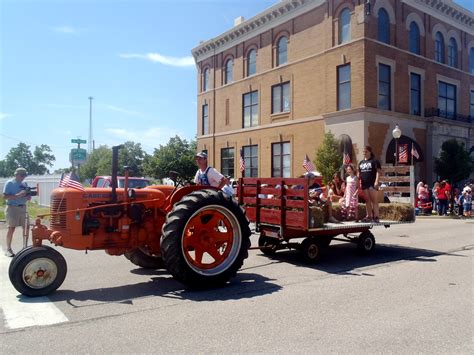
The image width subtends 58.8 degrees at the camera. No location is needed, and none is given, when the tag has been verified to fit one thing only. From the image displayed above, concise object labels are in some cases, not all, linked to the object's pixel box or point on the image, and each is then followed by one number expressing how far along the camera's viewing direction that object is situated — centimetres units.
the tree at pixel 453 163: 2547
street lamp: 2040
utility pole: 7546
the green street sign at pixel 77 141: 1666
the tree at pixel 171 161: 3997
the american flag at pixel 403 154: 2094
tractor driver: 672
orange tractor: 535
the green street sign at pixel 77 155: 1556
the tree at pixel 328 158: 2319
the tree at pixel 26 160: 8088
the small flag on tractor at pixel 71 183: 574
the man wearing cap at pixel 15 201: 857
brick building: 2397
